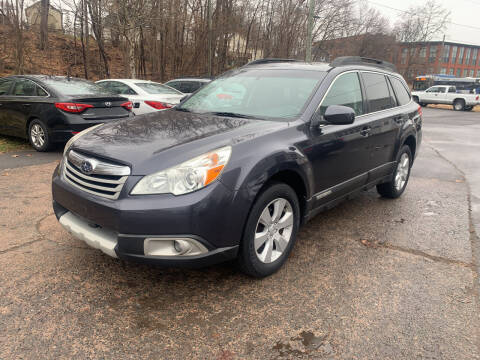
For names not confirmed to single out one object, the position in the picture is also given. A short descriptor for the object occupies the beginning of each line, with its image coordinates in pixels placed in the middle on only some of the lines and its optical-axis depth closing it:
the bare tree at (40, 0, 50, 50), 17.04
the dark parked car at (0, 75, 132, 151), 6.85
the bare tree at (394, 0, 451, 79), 57.84
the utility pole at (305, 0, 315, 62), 20.35
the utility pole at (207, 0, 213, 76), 19.60
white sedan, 8.70
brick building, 62.78
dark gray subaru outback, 2.41
